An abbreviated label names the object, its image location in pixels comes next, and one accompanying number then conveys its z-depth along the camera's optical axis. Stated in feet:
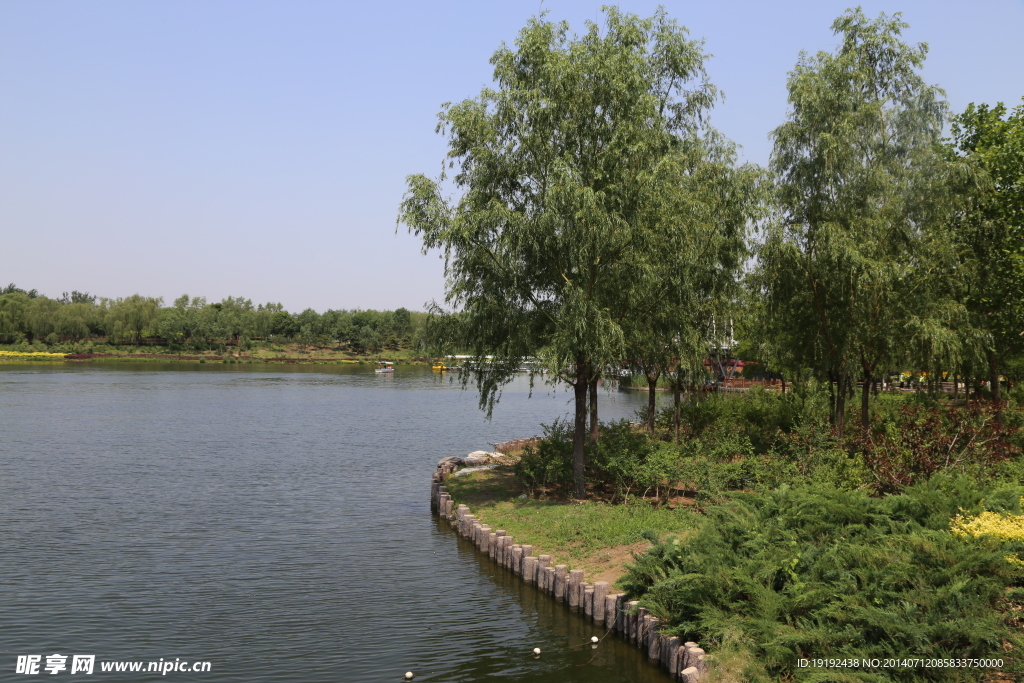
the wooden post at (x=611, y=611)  45.65
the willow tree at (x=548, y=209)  65.26
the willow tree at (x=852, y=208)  75.97
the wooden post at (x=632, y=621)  43.32
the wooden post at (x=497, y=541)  60.23
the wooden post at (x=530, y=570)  54.24
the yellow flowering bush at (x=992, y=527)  36.88
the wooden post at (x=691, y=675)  34.81
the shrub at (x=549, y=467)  71.51
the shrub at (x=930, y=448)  57.88
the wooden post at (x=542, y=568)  52.95
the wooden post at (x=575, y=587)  49.03
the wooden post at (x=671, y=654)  39.17
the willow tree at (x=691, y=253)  68.80
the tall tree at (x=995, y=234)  81.00
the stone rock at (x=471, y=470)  87.41
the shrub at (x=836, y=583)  32.22
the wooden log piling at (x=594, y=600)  38.71
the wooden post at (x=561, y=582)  50.70
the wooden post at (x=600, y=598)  46.62
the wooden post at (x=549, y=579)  51.81
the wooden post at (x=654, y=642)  41.29
